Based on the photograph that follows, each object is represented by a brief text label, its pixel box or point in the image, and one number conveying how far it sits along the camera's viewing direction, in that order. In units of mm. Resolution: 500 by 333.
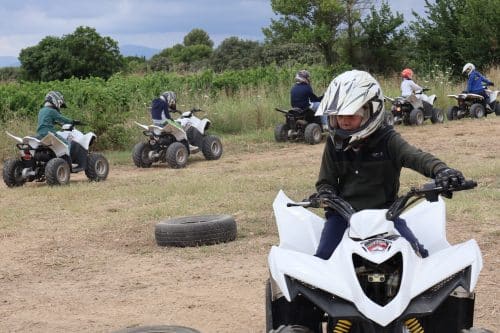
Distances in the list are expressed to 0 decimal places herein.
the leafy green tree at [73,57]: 39062
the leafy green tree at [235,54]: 50469
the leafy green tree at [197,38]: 77612
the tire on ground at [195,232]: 7805
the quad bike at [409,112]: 21531
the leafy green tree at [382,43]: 36594
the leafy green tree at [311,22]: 36312
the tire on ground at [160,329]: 4852
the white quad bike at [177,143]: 15547
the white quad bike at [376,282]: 3285
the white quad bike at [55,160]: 13102
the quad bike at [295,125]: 19109
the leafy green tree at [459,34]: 33656
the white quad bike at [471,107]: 22891
